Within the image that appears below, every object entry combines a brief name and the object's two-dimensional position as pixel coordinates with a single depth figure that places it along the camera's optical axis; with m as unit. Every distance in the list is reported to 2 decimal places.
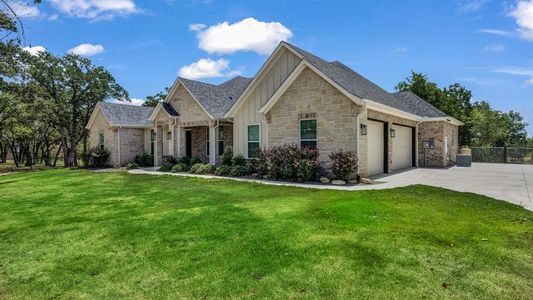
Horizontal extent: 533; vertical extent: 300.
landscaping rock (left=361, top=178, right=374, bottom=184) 12.32
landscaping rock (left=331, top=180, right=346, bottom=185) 12.13
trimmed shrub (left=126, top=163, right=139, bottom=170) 22.12
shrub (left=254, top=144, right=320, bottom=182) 12.99
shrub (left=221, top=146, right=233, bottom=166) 17.72
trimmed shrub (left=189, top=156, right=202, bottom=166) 19.39
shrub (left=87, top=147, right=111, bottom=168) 24.84
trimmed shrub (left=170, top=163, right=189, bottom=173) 18.75
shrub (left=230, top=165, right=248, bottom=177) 15.68
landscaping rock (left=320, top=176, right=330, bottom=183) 12.56
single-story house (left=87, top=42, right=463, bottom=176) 13.20
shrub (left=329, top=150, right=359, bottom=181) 12.23
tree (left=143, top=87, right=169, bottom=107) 44.31
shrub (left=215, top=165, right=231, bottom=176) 16.23
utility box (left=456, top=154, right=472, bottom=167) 22.50
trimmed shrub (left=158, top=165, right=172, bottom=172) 19.44
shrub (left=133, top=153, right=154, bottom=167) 23.57
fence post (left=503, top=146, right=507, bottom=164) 27.20
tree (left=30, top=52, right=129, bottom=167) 28.20
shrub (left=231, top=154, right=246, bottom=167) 16.95
